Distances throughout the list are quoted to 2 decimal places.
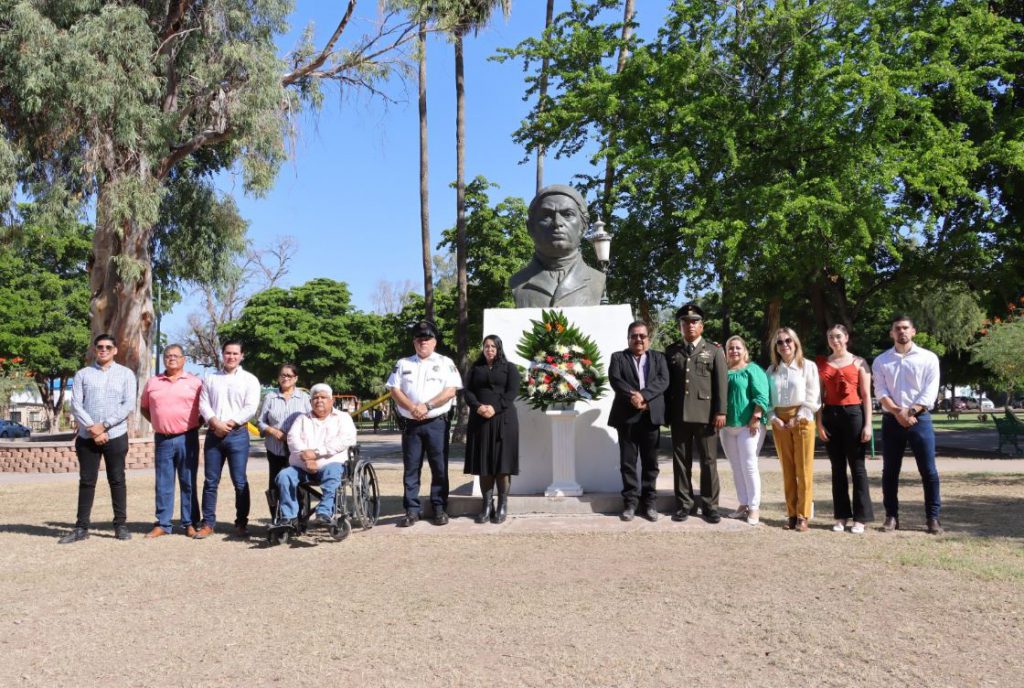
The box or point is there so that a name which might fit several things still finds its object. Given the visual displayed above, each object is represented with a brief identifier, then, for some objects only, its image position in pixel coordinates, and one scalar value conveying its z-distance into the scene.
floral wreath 7.99
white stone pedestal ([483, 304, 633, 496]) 8.55
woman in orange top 7.15
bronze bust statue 9.28
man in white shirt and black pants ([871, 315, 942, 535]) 7.05
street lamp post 14.31
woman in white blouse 7.26
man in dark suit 7.49
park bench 16.02
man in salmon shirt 7.60
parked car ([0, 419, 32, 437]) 44.03
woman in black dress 7.54
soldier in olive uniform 7.41
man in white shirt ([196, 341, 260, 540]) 7.62
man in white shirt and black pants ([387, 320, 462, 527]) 7.62
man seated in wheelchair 7.10
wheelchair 7.17
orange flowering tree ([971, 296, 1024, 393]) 18.00
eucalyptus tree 14.52
